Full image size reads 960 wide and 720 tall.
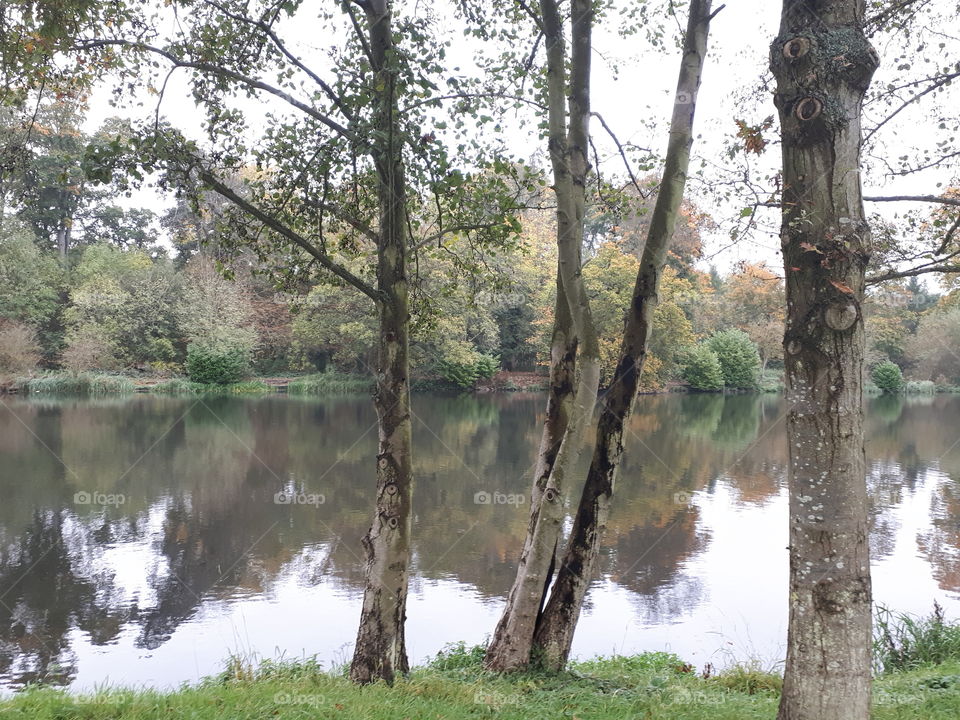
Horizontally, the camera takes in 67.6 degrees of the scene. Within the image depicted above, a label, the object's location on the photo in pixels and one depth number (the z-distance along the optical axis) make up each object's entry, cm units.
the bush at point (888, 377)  4216
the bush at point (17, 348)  2890
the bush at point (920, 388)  4397
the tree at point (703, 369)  3841
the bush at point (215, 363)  3181
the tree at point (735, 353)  3962
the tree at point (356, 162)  418
